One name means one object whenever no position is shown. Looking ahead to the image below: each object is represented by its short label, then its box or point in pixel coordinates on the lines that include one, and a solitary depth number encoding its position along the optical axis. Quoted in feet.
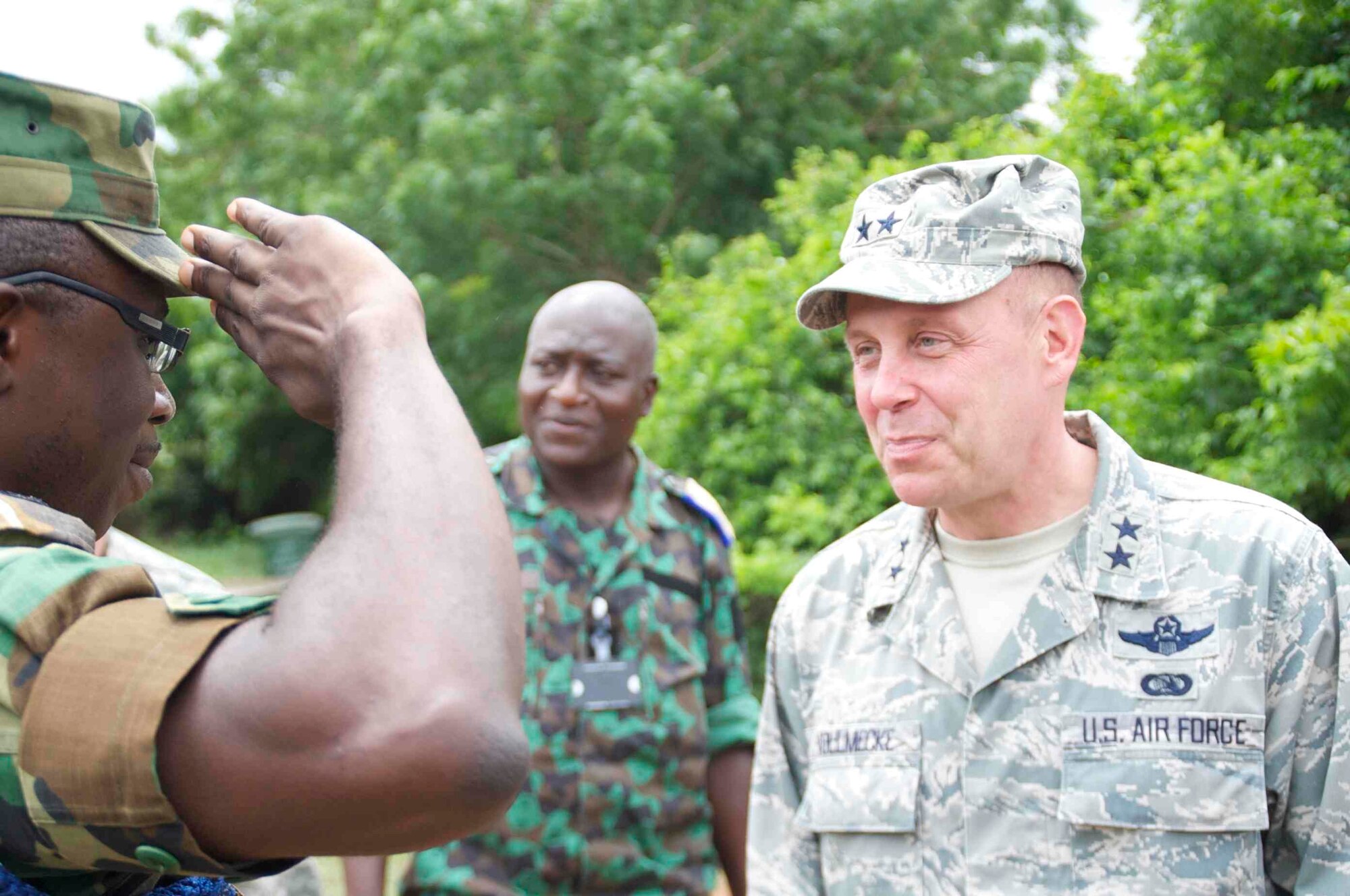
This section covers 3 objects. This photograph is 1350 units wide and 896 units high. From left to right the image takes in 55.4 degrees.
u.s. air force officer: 7.46
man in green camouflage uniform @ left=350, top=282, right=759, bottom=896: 11.28
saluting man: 3.71
